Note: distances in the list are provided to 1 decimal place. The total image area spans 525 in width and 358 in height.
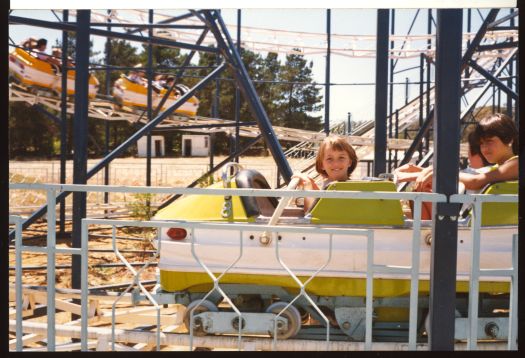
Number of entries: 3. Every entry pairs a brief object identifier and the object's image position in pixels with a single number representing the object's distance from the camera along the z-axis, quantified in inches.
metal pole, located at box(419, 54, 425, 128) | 356.2
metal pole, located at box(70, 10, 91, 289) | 146.4
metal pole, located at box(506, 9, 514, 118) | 360.2
